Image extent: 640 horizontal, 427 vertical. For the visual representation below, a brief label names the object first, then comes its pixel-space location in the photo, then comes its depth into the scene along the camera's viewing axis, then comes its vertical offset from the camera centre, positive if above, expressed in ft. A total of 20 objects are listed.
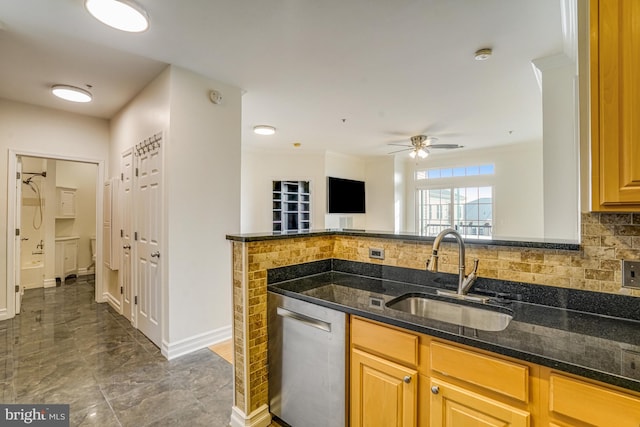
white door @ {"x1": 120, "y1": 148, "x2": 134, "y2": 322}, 11.63 -0.60
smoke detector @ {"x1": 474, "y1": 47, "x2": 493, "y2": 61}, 8.38 +4.61
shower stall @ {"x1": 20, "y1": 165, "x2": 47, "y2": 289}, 16.60 -0.26
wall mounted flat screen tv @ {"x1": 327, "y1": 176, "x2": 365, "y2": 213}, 22.63 +1.62
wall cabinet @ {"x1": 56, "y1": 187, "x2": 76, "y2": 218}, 19.17 +0.93
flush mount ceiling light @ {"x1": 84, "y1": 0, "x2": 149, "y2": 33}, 6.28 +4.44
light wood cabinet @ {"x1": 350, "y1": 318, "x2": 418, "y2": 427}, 4.20 -2.40
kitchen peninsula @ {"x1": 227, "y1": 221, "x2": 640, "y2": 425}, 4.27 -0.86
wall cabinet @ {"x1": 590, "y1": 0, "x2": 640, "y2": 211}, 3.29 +1.26
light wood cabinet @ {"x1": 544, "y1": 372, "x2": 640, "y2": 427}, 2.80 -1.86
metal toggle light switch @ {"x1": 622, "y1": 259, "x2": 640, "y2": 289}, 4.02 -0.80
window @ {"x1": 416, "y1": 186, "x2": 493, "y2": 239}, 22.53 +0.53
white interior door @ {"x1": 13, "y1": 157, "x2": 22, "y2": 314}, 12.37 -1.14
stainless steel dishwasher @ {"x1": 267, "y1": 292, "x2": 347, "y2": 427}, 4.97 -2.64
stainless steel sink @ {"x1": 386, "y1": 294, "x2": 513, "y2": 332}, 4.70 -1.65
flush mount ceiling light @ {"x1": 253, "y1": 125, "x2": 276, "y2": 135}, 15.36 +4.50
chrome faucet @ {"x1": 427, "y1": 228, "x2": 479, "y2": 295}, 5.01 -0.92
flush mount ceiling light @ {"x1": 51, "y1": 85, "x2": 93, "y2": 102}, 10.52 +4.43
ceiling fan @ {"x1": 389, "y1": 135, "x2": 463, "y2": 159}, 17.79 +4.30
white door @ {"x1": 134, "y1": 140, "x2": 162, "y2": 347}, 9.58 -0.89
